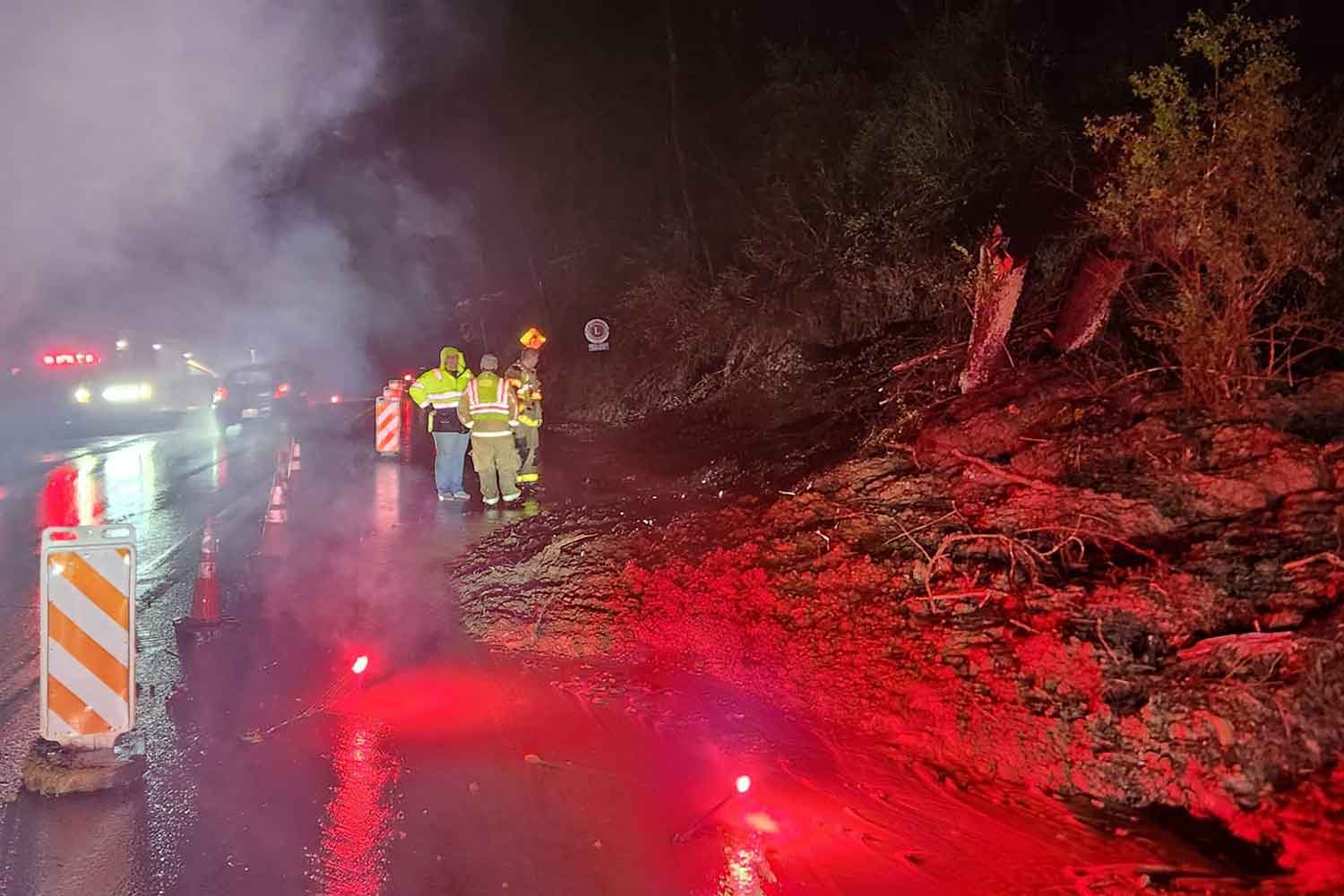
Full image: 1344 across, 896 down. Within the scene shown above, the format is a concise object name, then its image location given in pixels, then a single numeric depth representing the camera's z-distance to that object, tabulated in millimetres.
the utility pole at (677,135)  19312
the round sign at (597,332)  18688
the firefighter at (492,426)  10867
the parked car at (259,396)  24219
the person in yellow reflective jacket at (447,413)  11539
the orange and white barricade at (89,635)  5023
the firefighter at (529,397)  11641
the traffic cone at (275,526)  9969
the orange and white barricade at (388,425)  15789
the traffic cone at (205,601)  7324
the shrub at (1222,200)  6488
